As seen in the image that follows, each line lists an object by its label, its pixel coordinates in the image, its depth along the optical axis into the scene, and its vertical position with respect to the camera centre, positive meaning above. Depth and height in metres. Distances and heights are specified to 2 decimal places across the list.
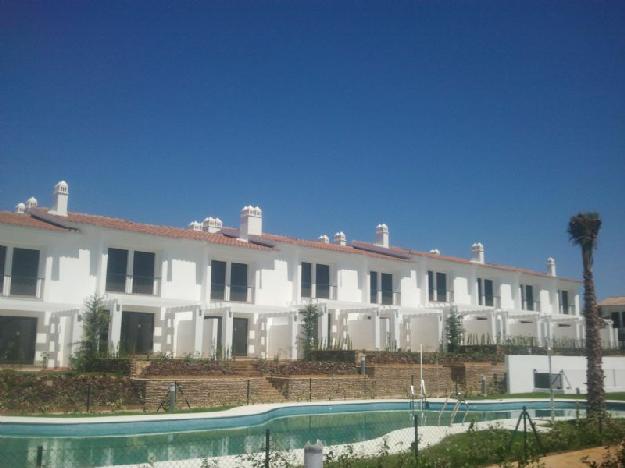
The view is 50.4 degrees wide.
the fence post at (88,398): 21.31 -1.41
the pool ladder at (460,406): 20.81 -1.71
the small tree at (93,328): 27.83 +1.10
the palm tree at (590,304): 21.97 +1.85
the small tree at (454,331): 38.25 +1.51
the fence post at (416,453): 11.26 -1.63
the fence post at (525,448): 12.38 -1.69
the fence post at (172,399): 21.92 -1.44
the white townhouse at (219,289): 29.03 +3.50
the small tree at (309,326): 34.66 +1.53
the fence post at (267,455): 9.96 -1.48
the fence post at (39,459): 9.80 -1.55
